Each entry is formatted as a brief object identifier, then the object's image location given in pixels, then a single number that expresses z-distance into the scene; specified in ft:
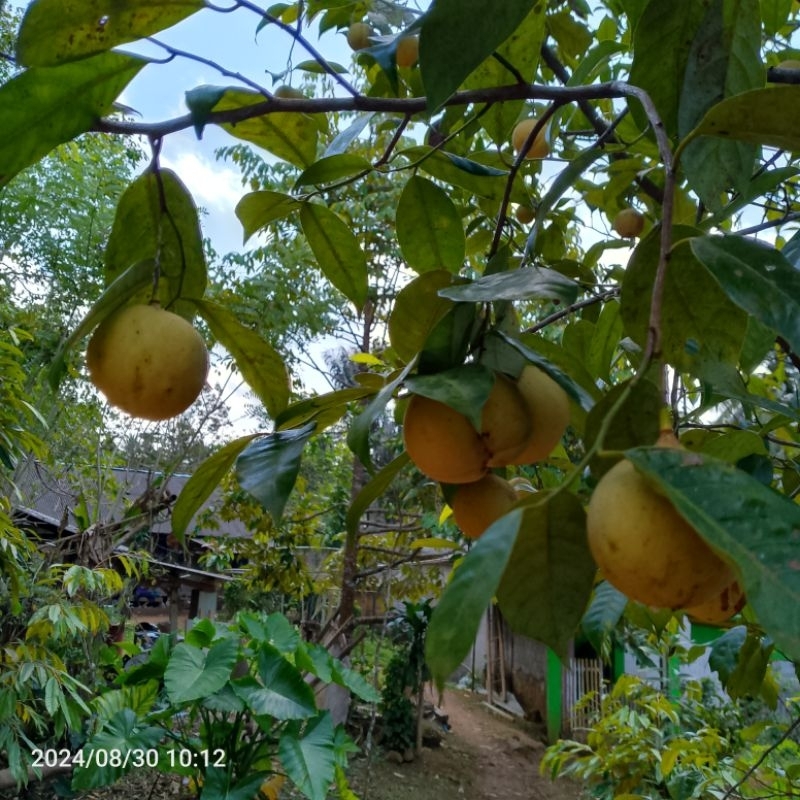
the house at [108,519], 13.55
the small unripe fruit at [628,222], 3.89
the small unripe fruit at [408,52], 3.09
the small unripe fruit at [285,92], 3.86
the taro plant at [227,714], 9.24
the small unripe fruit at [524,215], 3.77
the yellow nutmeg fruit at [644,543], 0.94
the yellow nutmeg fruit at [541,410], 1.46
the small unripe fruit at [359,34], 4.45
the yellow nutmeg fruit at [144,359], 1.57
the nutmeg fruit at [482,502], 1.55
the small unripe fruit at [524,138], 3.06
